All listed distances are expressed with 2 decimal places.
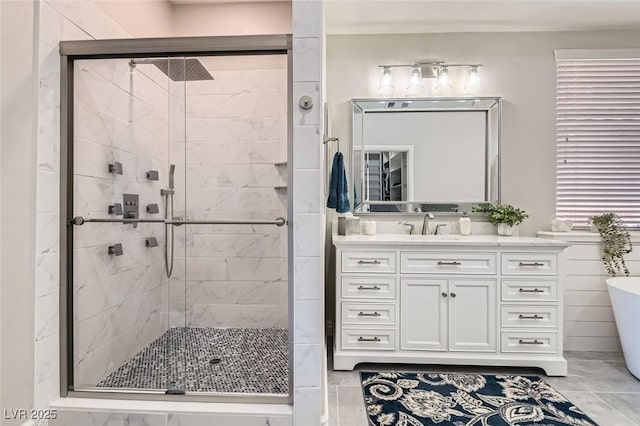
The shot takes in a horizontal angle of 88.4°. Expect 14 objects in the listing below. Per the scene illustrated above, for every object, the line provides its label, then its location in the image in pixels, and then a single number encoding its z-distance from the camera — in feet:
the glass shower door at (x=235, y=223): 6.07
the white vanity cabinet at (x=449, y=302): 7.16
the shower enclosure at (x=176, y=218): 5.45
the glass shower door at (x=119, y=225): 5.68
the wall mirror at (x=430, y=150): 8.94
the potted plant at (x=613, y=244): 8.21
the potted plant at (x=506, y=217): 8.54
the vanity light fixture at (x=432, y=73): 8.86
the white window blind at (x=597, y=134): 8.84
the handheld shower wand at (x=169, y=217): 6.48
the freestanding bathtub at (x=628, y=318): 6.89
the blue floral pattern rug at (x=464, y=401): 5.58
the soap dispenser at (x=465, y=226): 8.73
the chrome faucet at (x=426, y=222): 8.75
